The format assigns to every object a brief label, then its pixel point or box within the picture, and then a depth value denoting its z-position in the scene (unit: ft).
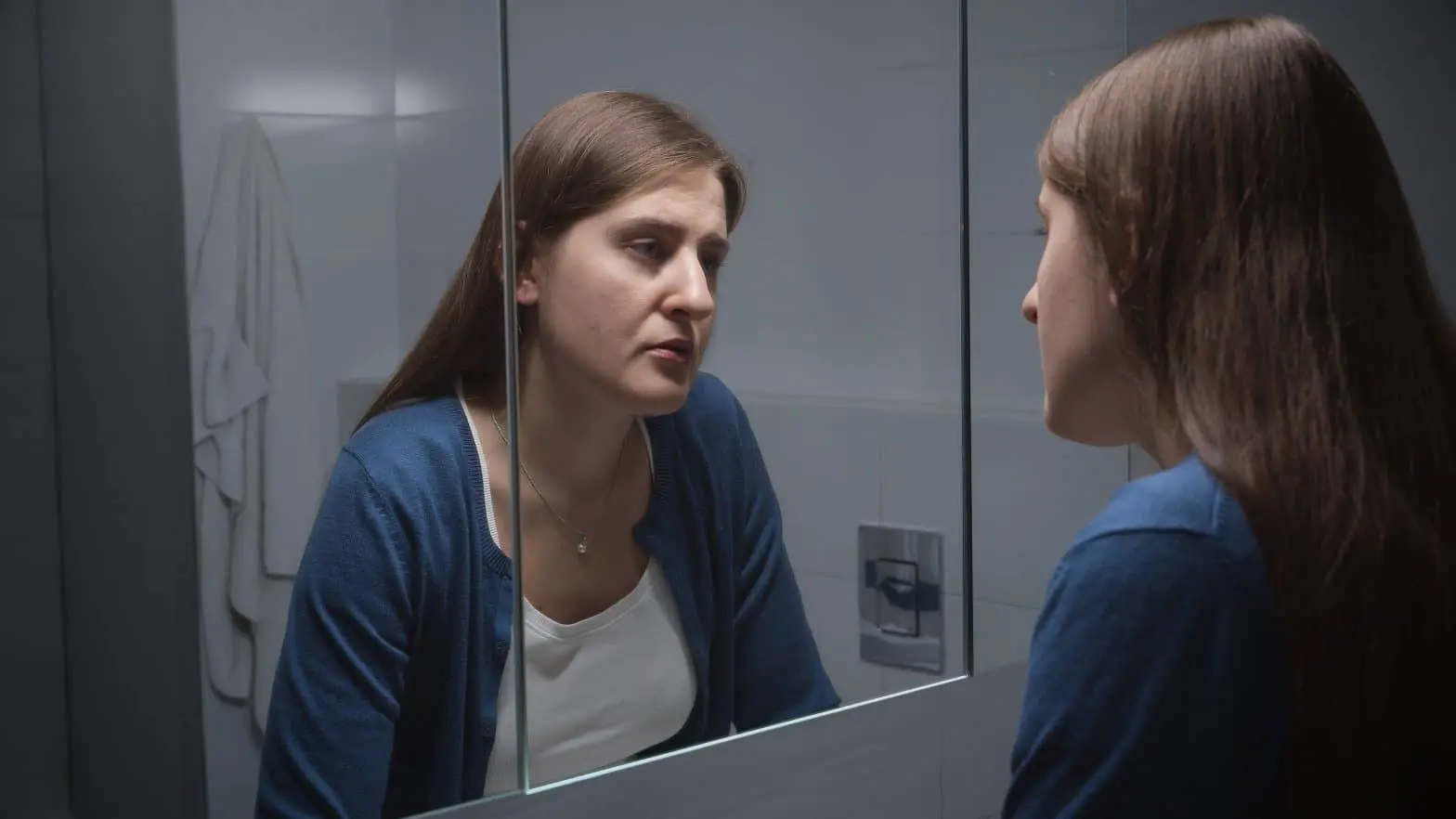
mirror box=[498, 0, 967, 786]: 4.27
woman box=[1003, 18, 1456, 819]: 2.90
